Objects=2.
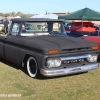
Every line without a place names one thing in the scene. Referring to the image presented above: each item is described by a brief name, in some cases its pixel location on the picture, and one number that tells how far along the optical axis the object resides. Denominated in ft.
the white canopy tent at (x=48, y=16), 62.82
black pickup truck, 15.79
